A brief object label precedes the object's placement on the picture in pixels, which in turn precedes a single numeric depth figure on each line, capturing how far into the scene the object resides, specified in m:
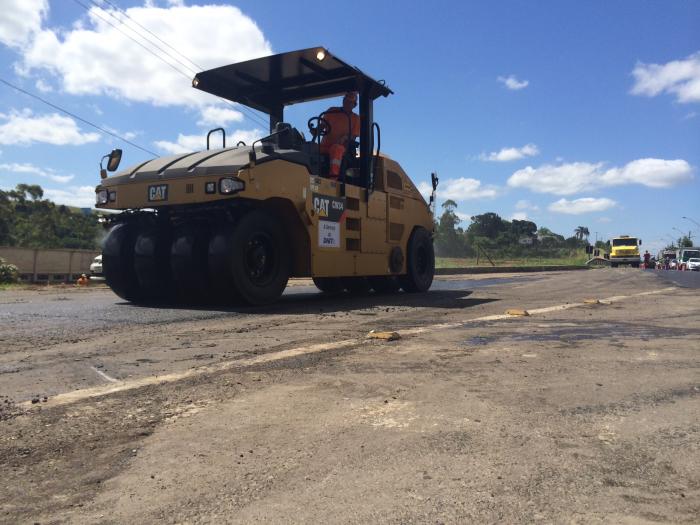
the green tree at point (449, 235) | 81.92
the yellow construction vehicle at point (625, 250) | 49.62
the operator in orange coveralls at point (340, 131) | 9.17
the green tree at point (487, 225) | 103.44
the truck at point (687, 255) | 54.33
